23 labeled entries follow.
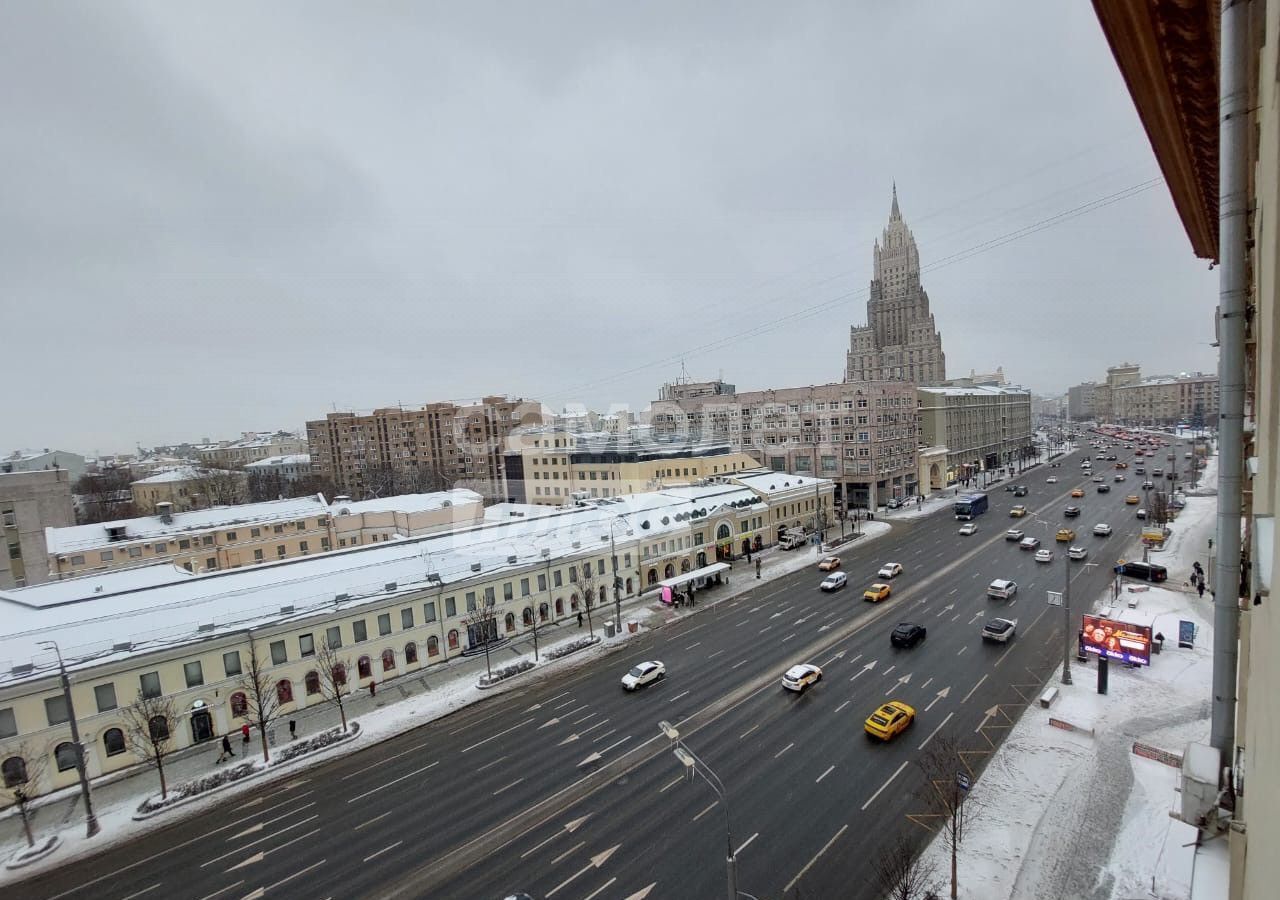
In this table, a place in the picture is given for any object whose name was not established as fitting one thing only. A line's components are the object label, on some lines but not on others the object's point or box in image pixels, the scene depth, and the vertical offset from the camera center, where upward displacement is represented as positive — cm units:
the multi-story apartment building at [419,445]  11444 -24
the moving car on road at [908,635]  3171 -1371
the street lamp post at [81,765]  2152 -1195
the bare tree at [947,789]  1596 -1374
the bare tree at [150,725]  2550 -1270
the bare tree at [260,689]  2856 -1274
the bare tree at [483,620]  3656 -1249
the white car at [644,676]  2927 -1382
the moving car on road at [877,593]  3991 -1387
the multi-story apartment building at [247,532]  5247 -828
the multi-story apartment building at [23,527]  4616 -475
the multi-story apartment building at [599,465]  7394 -553
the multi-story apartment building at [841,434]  7631 -329
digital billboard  2591 -1229
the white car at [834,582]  4348 -1392
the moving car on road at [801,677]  2762 -1373
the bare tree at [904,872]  1441 -1391
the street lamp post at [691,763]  1203 -802
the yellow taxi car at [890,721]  2291 -1364
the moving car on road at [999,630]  3152 -1371
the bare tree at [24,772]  2338 -1328
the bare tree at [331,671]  2972 -1253
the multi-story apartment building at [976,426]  9162 -492
